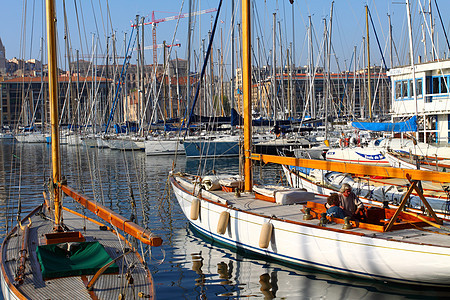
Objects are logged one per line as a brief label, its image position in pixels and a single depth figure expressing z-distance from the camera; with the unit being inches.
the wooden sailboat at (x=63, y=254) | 357.7
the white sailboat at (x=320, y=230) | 448.5
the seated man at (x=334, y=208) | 524.7
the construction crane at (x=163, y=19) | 6906.0
